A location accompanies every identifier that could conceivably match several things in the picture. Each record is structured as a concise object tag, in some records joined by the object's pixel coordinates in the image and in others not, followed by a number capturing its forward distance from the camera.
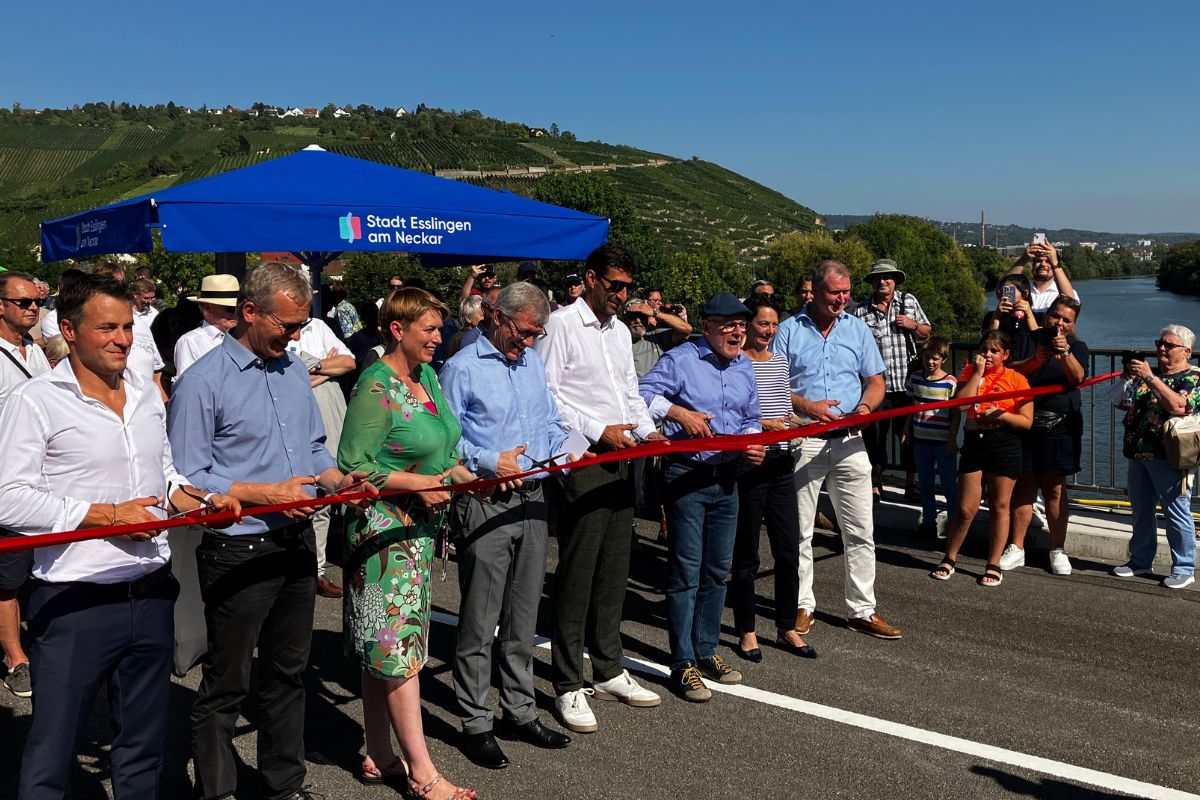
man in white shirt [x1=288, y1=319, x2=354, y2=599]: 6.86
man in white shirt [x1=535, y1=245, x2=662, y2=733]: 5.02
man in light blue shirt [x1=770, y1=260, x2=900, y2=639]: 6.27
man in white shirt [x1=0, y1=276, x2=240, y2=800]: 3.15
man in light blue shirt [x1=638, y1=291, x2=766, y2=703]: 5.33
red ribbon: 3.11
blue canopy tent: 6.67
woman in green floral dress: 4.00
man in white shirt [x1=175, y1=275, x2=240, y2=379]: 5.99
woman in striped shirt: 5.81
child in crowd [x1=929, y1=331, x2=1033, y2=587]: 7.40
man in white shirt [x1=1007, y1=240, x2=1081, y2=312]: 8.12
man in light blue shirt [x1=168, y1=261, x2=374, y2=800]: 3.66
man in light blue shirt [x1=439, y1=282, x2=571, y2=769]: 4.46
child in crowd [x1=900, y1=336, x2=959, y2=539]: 8.42
